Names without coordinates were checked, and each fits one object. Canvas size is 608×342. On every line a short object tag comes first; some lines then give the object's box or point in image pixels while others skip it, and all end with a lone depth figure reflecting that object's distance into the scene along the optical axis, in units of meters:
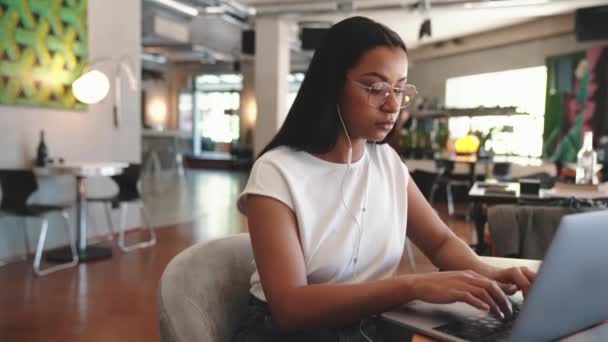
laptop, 0.71
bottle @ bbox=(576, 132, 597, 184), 3.50
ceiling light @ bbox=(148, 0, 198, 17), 8.77
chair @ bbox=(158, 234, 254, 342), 1.08
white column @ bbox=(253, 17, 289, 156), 9.18
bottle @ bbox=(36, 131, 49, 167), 5.06
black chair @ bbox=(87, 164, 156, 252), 5.59
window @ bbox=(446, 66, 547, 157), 10.00
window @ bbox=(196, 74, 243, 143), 17.02
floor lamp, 5.56
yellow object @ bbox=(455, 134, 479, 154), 6.00
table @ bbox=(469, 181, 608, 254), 3.07
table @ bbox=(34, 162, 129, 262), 4.80
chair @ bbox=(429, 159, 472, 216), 7.68
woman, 0.99
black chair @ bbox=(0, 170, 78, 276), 4.65
